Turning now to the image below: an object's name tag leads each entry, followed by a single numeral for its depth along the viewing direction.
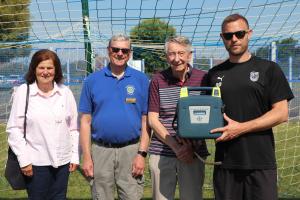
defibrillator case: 2.49
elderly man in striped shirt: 2.85
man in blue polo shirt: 3.01
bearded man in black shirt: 2.46
